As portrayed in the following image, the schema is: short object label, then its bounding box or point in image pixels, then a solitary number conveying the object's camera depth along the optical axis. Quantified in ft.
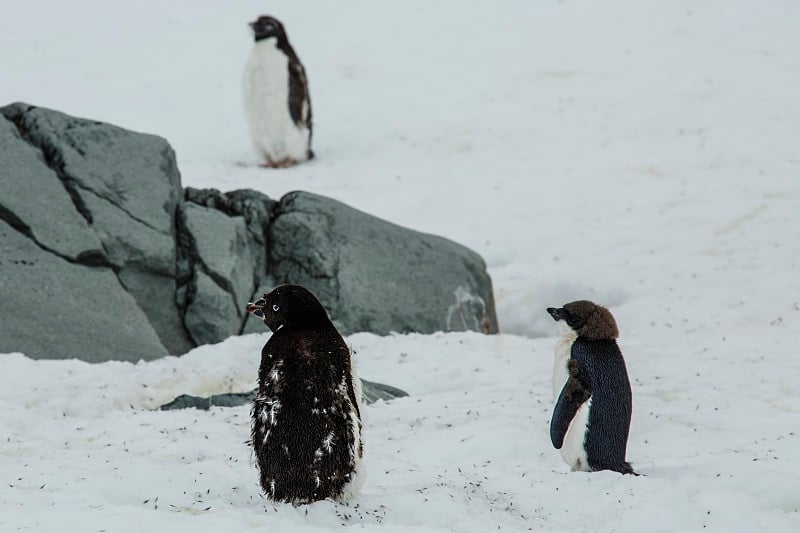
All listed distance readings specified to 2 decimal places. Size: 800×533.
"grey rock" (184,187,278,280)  64.90
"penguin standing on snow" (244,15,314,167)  99.35
